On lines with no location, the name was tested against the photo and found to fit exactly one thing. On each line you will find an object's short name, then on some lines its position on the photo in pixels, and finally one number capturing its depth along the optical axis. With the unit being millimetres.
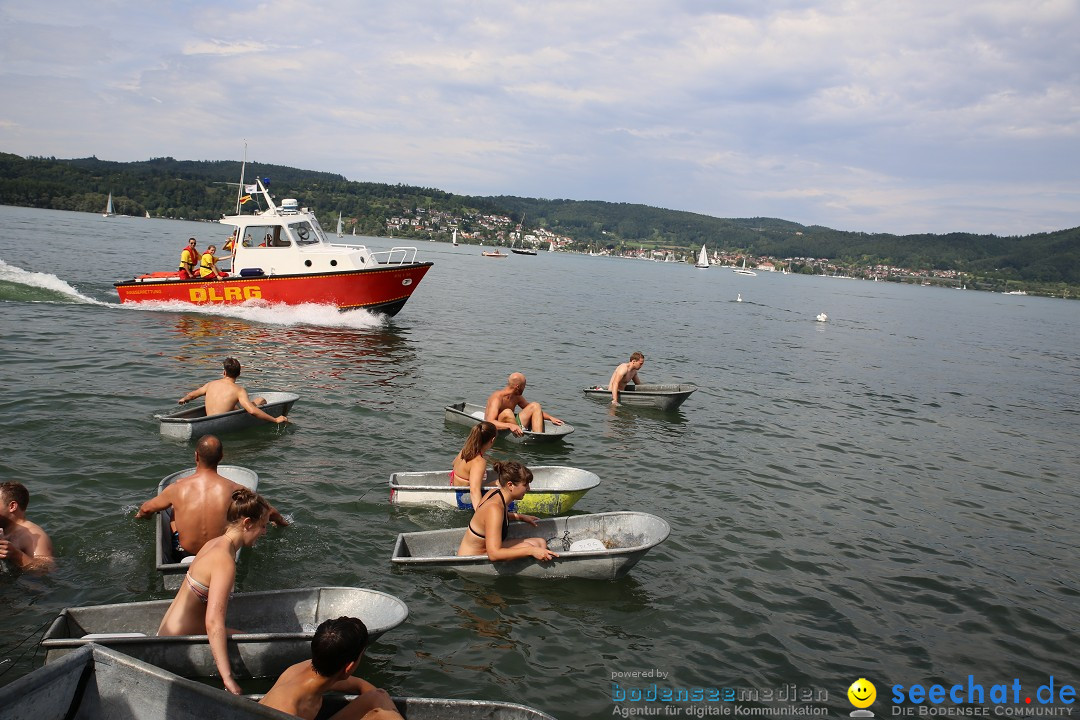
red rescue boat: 23031
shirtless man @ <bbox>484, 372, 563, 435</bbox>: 11617
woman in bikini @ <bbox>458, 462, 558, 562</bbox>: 7066
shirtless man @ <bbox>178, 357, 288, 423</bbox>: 11031
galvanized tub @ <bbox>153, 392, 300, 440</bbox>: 10644
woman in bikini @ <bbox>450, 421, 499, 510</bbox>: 8273
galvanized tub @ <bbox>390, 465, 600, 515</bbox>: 8898
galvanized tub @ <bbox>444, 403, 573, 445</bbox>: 11906
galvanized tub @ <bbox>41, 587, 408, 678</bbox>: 4906
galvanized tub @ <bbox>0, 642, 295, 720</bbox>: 4035
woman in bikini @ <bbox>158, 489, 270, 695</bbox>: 4934
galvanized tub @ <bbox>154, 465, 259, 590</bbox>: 6320
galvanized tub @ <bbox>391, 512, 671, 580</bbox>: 7141
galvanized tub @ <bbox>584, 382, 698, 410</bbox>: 15367
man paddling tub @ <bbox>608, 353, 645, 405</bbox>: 15844
